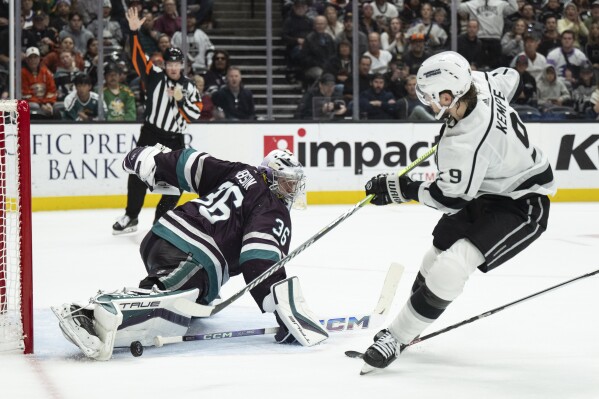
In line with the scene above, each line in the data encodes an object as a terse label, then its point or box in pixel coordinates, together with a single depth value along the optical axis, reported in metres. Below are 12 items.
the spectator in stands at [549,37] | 15.19
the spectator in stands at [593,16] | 15.37
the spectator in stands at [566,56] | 15.12
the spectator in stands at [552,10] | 15.43
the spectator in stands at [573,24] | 15.35
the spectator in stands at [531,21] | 15.29
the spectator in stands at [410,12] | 15.10
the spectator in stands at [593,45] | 15.21
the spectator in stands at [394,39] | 14.77
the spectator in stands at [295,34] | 14.49
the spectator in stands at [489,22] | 14.89
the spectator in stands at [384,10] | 14.94
